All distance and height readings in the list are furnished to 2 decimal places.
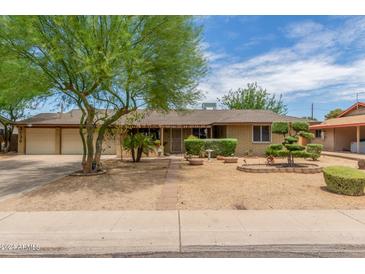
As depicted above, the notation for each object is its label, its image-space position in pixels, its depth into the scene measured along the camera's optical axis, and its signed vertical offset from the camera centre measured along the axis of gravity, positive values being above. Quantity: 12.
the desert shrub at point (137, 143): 16.02 -0.14
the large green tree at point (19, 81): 8.98 +2.13
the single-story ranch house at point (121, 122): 21.73 +0.96
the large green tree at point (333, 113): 52.24 +5.77
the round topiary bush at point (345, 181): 7.45 -1.16
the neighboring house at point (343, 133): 22.93 +0.84
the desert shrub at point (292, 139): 12.58 +0.08
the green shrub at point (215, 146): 18.27 -0.37
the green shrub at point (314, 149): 16.75 -0.53
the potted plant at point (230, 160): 15.34 -1.13
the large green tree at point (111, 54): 8.06 +2.98
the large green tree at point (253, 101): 43.81 +6.68
